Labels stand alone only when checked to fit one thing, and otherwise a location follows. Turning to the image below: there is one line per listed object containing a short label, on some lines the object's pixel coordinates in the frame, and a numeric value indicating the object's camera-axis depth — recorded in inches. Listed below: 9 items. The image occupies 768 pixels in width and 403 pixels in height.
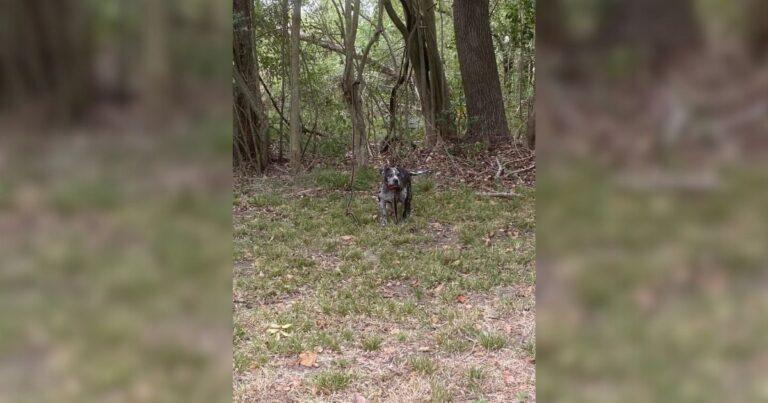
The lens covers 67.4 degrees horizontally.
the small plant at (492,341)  145.7
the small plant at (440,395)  119.1
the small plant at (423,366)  132.9
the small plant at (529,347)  140.4
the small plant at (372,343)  147.4
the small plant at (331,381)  126.6
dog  267.6
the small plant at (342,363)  138.1
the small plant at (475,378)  125.7
